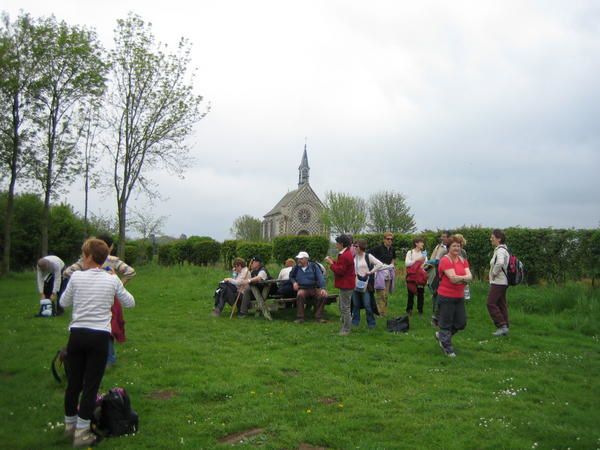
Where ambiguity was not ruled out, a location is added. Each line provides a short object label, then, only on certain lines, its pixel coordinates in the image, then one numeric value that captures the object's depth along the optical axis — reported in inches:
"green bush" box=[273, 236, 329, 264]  898.7
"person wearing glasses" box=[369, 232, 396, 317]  473.8
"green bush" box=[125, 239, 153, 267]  1346.0
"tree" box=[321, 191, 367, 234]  2421.3
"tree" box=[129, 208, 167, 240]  1745.9
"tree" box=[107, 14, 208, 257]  1076.5
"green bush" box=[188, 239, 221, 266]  1134.4
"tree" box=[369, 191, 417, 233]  2367.1
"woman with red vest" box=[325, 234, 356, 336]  384.8
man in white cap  462.0
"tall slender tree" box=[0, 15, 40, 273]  965.8
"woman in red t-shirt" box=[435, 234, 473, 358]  332.8
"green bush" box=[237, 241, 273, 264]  956.0
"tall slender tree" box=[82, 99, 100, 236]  1097.0
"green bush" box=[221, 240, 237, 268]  1024.9
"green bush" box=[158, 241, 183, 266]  1277.1
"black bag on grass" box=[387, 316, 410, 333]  414.9
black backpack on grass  206.5
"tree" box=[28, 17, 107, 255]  1004.6
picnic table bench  480.1
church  3348.9
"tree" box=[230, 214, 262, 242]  3577.8
